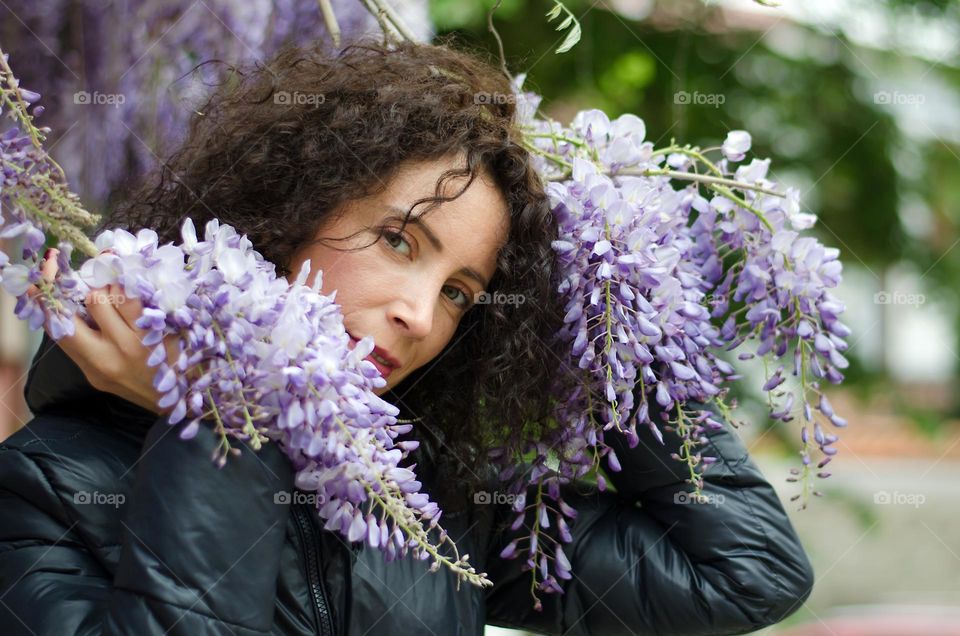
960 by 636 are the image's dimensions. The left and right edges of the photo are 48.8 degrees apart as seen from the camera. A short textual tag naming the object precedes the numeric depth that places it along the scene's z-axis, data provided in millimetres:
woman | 1042
